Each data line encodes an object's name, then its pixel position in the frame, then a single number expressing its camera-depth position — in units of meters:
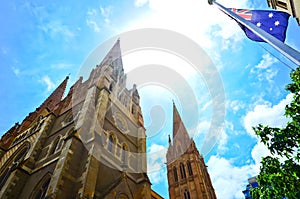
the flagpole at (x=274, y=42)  5.21
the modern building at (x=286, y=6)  8.46
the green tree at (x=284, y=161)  7.11
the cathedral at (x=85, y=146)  12.30
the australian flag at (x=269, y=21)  7.12
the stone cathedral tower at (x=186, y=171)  44.44
